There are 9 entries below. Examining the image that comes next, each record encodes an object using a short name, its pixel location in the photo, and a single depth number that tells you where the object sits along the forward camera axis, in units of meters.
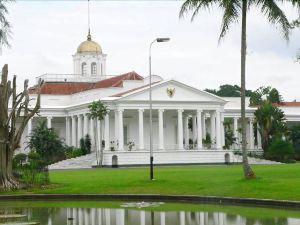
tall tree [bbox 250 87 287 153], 78.62
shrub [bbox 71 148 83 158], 73.00
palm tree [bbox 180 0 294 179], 29.55
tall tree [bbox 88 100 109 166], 69.56
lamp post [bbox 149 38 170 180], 33.33
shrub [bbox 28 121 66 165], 71.12
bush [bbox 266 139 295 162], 72.31
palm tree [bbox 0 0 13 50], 25.30
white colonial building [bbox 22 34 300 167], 72.50
